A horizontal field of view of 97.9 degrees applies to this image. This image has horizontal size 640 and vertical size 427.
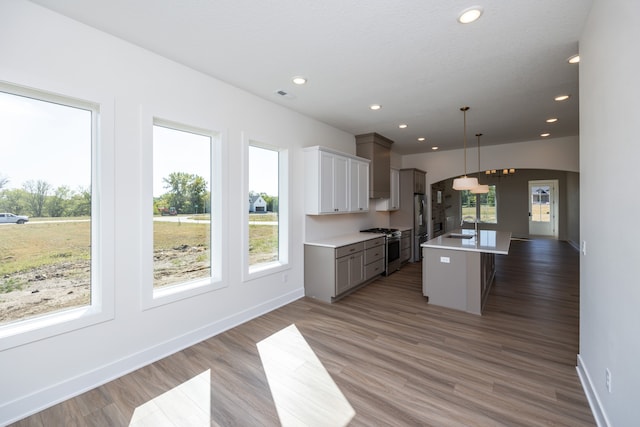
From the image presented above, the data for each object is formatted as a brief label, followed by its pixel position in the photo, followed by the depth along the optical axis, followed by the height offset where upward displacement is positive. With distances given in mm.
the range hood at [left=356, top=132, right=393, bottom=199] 5461 +1109
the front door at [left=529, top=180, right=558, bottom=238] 10383 +174
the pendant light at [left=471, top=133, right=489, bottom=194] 4576 +396
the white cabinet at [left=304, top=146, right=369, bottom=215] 4191 +511
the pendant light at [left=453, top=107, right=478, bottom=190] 3777 +403
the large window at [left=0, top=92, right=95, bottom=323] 1951 +55
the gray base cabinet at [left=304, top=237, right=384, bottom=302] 4031 -863
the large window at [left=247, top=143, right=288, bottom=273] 3658 +71
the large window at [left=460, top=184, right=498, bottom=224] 11312 +276
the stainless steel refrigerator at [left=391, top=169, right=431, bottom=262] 6742 +118
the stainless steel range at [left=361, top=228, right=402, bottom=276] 5375 -695
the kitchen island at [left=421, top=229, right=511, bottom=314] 3574 -795
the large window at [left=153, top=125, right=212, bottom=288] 2762 +76
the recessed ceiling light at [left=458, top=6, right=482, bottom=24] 1980 +1448
